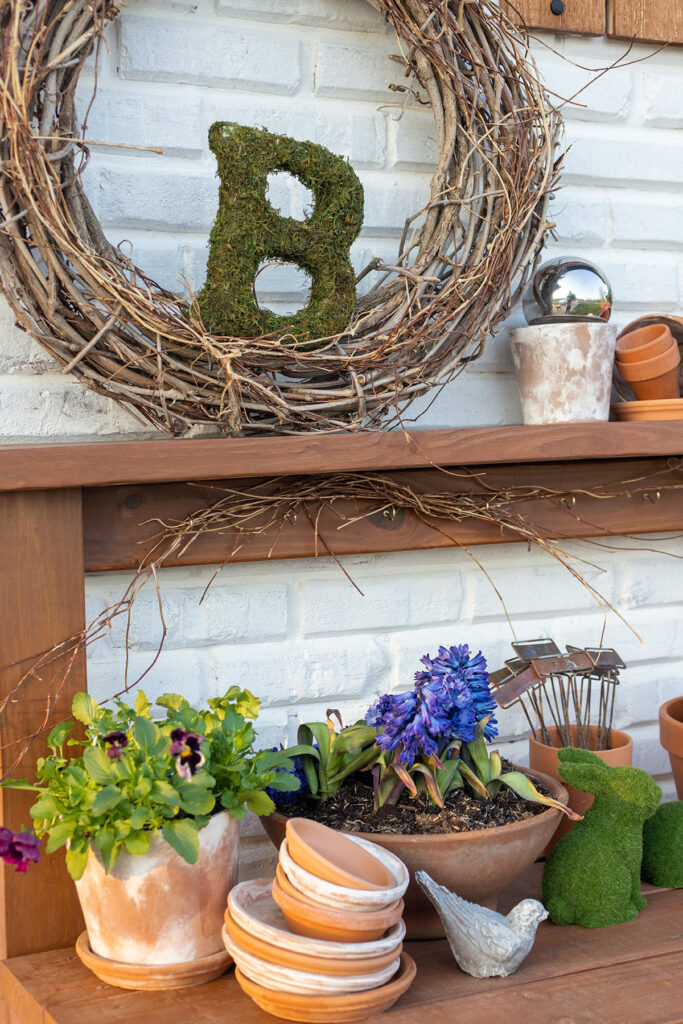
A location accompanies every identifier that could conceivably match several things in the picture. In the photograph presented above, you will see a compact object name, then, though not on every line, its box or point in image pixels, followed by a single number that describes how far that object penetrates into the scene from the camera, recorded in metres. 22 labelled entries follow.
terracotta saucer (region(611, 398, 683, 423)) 2.44
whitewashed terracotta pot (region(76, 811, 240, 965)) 2.16
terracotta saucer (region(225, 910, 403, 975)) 2.11
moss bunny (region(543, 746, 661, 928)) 2.30
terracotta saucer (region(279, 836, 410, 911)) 2.11
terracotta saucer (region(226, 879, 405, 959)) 2.11
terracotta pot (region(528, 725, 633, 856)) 2.37
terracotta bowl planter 2.21
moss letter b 2.25
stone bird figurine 2.19
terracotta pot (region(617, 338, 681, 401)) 2.44
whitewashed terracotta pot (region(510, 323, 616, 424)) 2.39
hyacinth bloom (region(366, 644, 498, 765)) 2.24
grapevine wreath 2.20
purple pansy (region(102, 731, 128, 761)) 2.15
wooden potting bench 2.16
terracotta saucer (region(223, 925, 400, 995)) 2.11
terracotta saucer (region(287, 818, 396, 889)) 2.12
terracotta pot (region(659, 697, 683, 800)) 2.44
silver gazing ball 2.41
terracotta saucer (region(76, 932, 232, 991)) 2.17
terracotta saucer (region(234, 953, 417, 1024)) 2.11
